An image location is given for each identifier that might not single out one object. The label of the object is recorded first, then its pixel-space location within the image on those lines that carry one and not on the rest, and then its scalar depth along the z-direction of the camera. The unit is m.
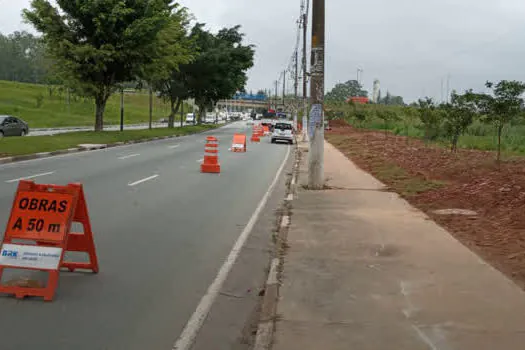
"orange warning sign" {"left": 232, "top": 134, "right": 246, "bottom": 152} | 31.61
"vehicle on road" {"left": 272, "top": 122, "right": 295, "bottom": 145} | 43.64
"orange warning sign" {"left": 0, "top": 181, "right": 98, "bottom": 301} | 6.02
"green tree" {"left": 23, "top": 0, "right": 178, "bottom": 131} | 34.50
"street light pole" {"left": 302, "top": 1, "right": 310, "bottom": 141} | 44.92
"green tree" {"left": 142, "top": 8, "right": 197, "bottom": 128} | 40.44
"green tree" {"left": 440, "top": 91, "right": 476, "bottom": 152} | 20.53
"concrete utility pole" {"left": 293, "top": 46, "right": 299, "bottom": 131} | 66.99
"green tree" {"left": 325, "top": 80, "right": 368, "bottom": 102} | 142.25
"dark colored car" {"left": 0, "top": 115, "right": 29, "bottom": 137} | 35.81
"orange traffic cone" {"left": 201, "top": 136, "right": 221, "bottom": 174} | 19.89
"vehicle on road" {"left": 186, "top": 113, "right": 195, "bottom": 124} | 93.28
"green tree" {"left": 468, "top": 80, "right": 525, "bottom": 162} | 16.89
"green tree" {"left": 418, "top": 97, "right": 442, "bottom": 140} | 29.27
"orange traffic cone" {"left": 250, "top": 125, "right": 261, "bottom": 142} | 45.81
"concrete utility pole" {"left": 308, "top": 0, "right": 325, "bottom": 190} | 15.30
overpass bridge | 181.50
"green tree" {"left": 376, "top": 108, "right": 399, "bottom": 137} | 45.21
